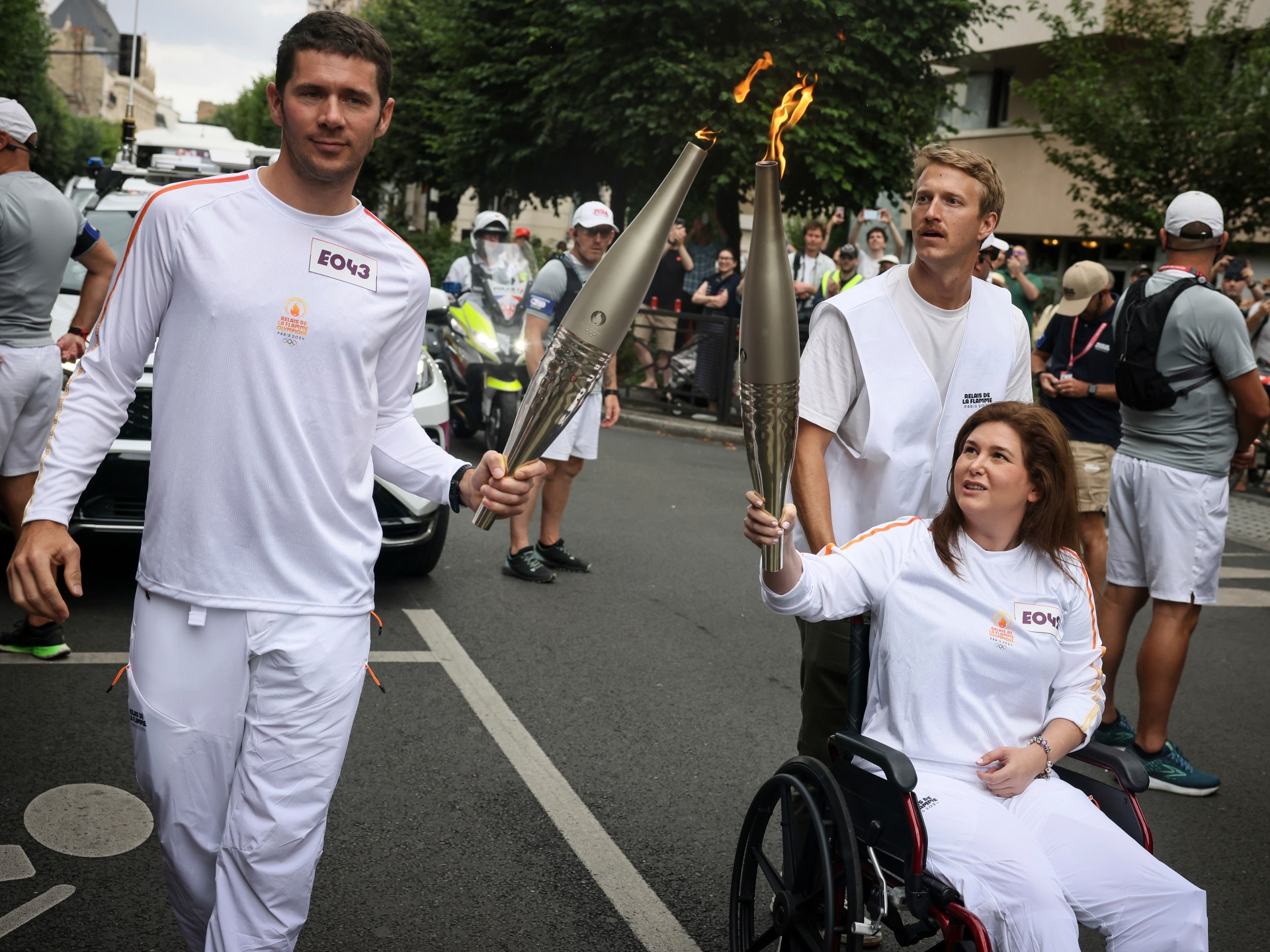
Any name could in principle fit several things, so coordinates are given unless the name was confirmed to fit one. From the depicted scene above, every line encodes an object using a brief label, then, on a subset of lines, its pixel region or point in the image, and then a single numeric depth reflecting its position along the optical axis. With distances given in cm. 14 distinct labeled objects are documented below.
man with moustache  328
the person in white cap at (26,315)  512
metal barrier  1509
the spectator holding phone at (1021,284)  1100
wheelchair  270
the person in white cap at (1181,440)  509
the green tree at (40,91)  4053
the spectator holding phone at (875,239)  1373
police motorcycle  1126
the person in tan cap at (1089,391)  677
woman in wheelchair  280
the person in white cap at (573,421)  721
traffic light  3981
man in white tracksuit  257
